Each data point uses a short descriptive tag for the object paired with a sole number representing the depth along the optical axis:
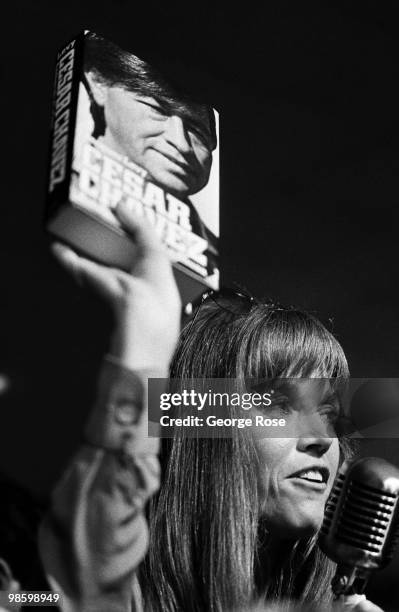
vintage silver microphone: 2.14
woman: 2.19
